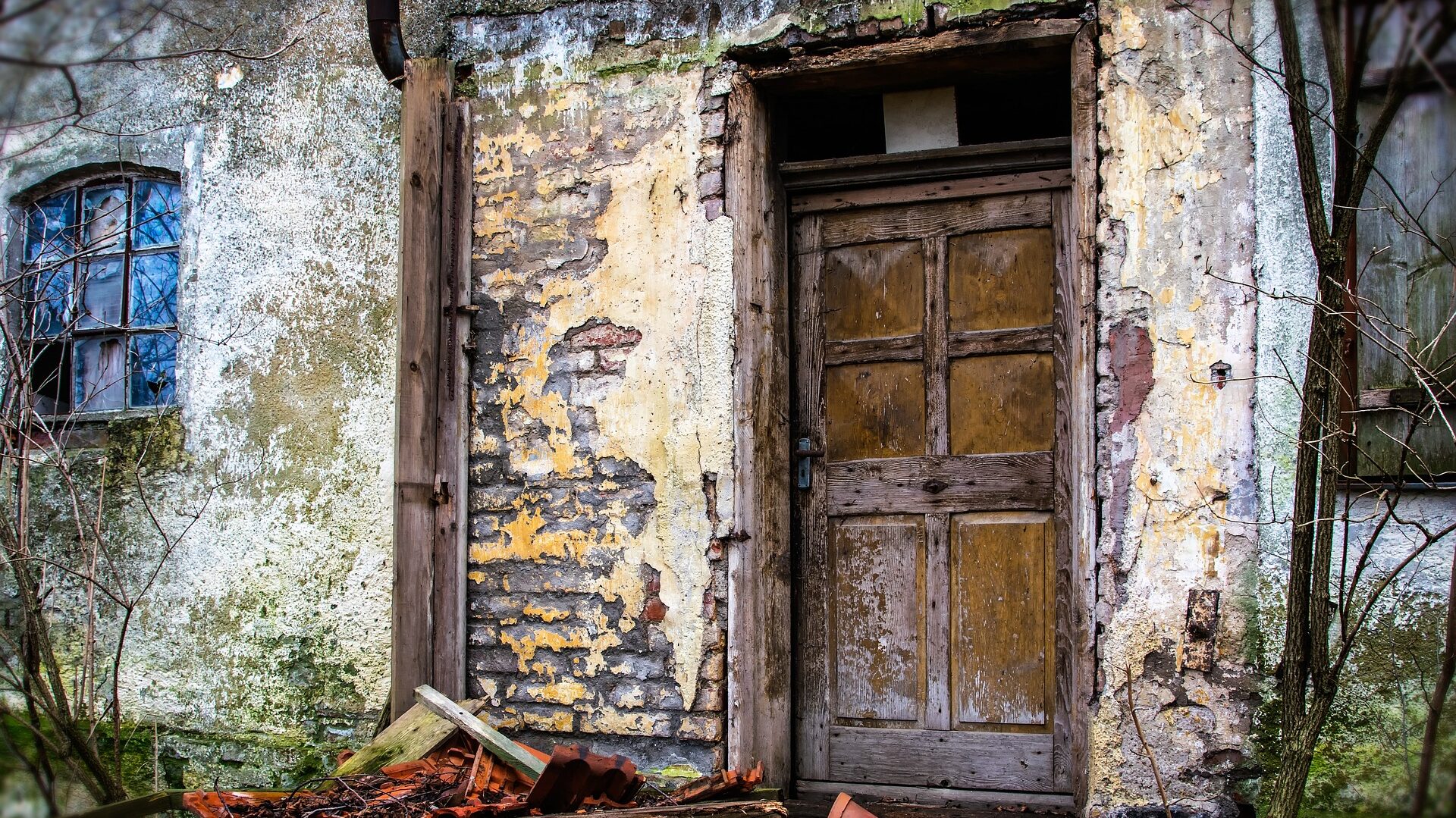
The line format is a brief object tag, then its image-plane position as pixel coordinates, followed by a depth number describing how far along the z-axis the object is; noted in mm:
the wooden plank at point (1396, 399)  3238
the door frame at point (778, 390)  3549
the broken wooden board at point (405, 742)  3461
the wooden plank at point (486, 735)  3309
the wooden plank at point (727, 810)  3045
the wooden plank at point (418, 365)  3984
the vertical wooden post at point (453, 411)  4090
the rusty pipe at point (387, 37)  4211
